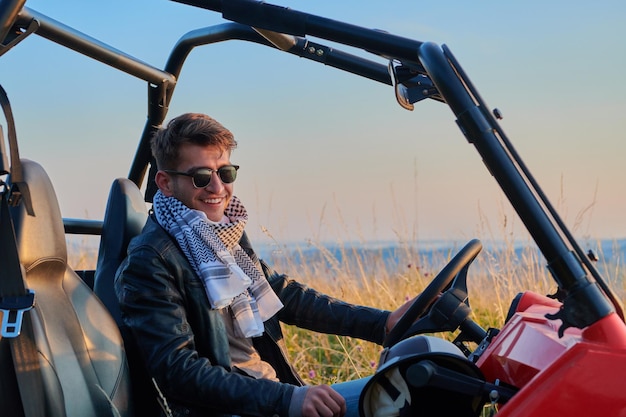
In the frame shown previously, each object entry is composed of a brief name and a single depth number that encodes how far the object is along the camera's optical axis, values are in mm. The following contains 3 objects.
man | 2426
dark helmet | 1918
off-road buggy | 1743
